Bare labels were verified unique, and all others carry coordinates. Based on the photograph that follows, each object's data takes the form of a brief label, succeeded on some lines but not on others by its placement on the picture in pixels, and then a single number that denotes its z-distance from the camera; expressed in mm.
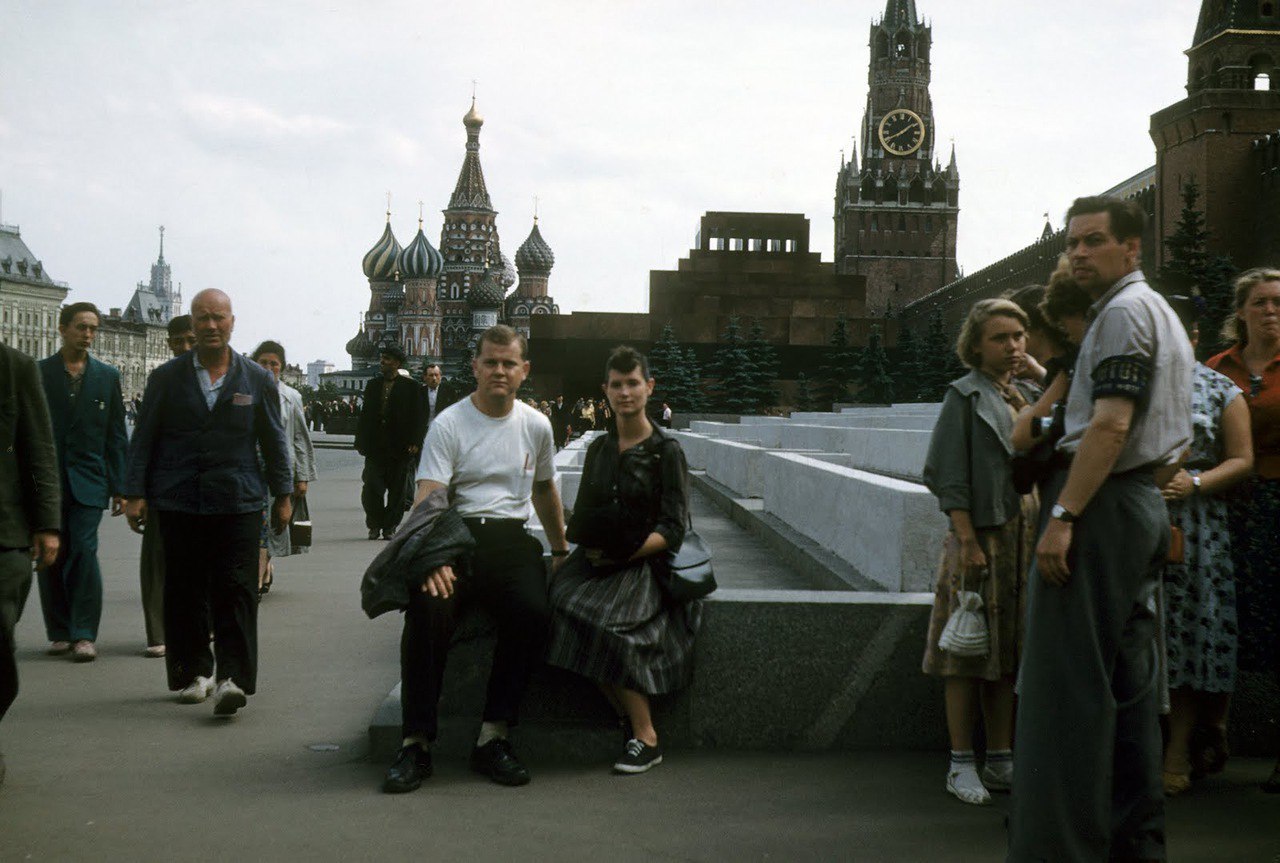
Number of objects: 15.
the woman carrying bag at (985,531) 4324
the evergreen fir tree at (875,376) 63188
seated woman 4695
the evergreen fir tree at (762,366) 64000
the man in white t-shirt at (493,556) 4570
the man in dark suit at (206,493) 5676
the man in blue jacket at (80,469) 6922
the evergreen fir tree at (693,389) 62844
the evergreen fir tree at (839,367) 64750
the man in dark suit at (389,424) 12000
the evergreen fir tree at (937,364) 56906
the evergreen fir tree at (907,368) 62062
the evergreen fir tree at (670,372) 62094
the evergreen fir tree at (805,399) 64500
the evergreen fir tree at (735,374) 63312
